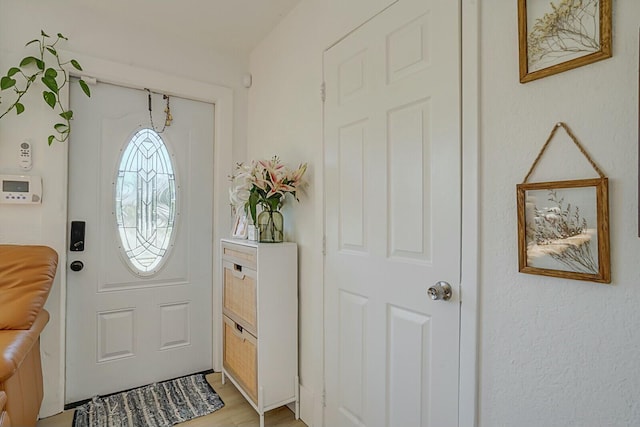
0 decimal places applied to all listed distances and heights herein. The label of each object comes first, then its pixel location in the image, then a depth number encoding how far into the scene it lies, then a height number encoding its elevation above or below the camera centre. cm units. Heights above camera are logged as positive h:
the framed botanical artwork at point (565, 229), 83 -3
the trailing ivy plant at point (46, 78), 190 +81
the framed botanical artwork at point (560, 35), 84 +50
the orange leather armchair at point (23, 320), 133 -52
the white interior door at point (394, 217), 120 +0
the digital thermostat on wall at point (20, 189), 188 +15
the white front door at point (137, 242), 217 -19
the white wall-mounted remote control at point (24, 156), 193 +34
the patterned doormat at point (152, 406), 194 -120
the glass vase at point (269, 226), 201 -6
